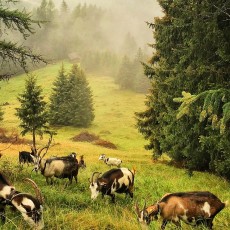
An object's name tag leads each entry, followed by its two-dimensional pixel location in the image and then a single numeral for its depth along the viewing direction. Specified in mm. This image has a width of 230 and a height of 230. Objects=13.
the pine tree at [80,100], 67438
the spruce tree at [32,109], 35906
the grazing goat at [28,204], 7000
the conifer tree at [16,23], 12430
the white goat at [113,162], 27305
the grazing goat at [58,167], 13773
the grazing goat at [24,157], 23877
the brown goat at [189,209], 8000
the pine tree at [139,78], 108750
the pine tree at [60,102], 66125
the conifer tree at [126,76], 111400
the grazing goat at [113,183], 11086
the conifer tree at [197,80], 13195
